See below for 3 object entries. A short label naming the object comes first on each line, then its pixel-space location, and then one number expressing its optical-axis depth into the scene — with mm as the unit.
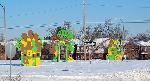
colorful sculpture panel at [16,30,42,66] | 36688
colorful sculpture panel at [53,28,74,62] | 45812
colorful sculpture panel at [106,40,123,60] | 52588
